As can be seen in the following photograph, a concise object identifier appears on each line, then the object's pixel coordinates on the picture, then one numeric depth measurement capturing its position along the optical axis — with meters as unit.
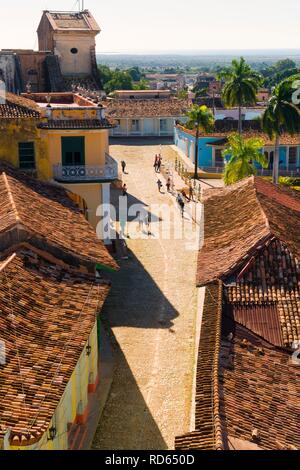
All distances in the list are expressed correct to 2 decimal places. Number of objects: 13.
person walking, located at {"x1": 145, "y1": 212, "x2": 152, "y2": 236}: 34.22
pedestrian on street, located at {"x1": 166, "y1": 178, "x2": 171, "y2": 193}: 42.82
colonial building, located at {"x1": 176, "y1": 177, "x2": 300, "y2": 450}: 12.71
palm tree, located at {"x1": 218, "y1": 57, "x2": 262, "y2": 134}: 53.59
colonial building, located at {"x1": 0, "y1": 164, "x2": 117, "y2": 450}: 12.49
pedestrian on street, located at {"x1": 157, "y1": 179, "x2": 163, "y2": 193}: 43.09
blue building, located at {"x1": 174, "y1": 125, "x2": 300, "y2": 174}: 51.06
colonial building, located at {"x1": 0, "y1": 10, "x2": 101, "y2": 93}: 46.44
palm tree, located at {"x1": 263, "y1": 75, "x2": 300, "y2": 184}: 40.56
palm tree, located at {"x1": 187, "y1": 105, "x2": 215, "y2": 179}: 49.12
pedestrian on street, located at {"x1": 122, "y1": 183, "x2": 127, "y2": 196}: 40.47
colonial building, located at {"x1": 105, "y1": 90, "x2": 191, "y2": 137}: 65.50
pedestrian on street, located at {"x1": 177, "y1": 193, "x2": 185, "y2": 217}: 37.56
